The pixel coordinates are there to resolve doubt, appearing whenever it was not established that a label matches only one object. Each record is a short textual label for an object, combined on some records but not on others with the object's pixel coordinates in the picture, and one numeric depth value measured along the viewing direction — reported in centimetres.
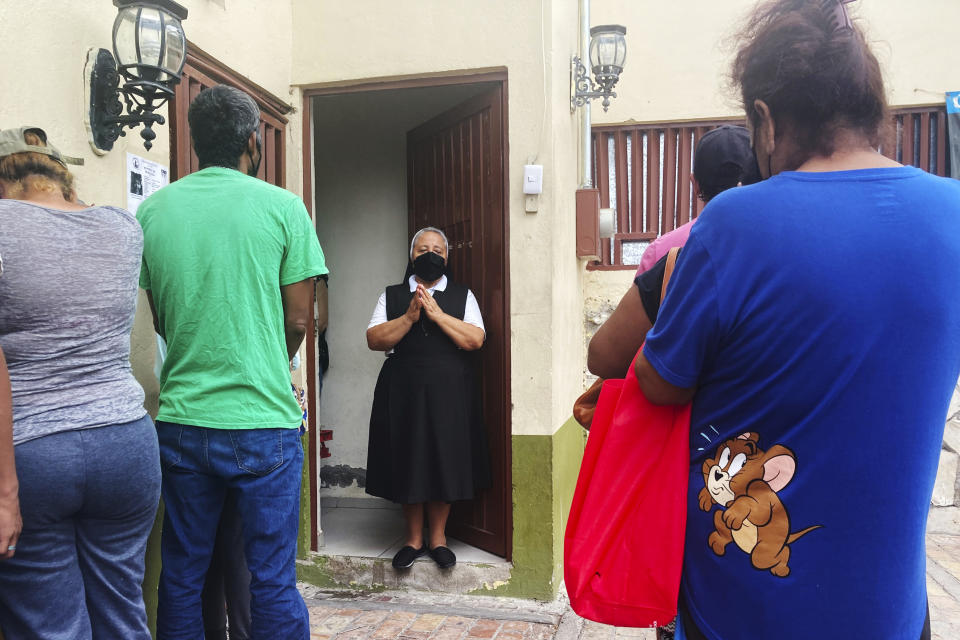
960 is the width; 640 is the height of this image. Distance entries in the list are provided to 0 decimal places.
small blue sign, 670
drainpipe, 514
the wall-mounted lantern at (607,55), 527
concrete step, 409
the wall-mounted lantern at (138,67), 256
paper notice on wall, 289
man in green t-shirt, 228
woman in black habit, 414
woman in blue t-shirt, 119
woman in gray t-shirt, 181
